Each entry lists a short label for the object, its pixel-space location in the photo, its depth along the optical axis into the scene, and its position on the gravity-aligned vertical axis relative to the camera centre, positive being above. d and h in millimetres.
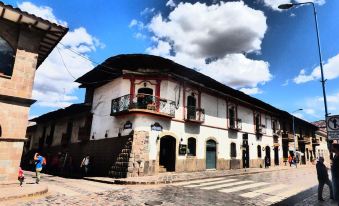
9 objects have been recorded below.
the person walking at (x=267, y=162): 28938 -255
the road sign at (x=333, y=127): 8250 +1135
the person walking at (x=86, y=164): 19020 -867
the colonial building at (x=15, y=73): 10508 +3244
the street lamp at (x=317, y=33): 11070 +5878
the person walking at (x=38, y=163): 12828 -636
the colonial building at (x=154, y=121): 17875 +2735
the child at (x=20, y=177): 10656 -1119
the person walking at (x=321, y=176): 9430 -476
